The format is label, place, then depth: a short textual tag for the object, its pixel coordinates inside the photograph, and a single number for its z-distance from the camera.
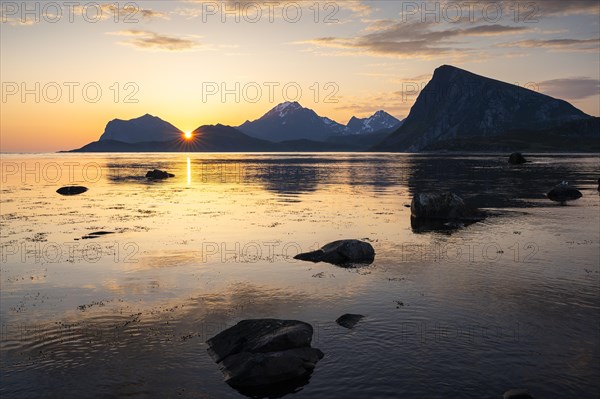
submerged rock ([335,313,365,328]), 18.44
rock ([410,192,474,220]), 45.59
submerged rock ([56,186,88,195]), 72.74
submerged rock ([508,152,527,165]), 157.50
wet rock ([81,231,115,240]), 36.47
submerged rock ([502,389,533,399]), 12.65
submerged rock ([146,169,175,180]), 113.06
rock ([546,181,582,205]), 60.67
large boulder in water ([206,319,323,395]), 14.38
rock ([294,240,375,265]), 29.12
